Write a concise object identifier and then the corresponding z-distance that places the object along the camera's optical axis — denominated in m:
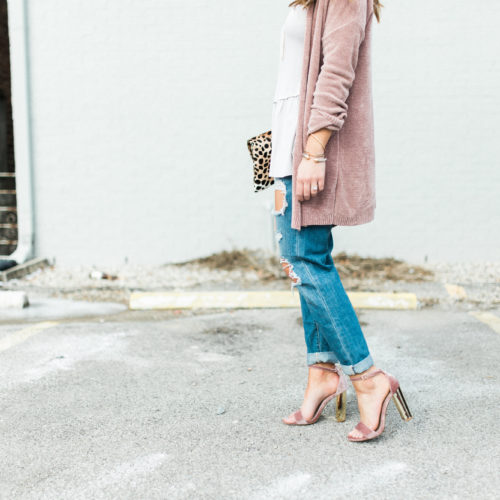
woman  2.12
